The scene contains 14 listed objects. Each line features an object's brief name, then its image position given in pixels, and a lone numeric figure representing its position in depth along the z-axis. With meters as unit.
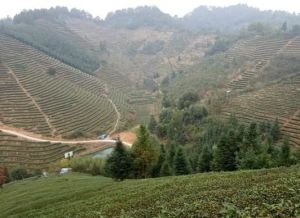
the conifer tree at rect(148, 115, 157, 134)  103.38
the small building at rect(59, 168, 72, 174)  70.81
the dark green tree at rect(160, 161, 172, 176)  54.12
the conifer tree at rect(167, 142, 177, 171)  53.41
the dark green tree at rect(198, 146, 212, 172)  56.06
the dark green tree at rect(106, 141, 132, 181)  51.41
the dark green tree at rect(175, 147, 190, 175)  52.25
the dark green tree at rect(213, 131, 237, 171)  52.03
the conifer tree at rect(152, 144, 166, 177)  56.59
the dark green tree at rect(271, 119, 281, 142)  76.00
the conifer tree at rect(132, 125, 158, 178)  52.38
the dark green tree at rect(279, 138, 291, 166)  48.21
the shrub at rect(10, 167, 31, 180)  70.75
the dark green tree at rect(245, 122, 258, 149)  51.66
